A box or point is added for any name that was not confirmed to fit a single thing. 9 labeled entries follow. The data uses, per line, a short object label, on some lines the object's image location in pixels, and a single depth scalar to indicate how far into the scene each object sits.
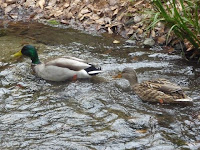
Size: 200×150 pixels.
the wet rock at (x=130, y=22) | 15.78
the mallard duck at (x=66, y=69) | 11.40
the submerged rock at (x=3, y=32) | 16.63
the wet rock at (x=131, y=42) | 14.60
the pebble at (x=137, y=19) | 15.60
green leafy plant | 11.01
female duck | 9.26
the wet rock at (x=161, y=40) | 14.13
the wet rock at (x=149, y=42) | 14.05
